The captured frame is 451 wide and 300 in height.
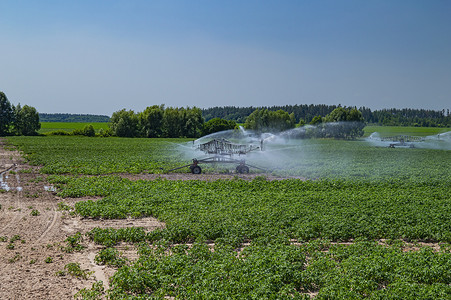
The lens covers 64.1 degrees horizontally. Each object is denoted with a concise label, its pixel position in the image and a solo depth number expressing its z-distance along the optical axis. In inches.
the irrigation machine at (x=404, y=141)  2847.0
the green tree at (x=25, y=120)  3821.9
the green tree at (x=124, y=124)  4025.6
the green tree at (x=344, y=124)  3991.1
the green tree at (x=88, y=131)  4014.8
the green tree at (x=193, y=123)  4067.7
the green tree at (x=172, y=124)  4087.1
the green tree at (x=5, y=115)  3710.6
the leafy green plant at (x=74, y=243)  448.5
